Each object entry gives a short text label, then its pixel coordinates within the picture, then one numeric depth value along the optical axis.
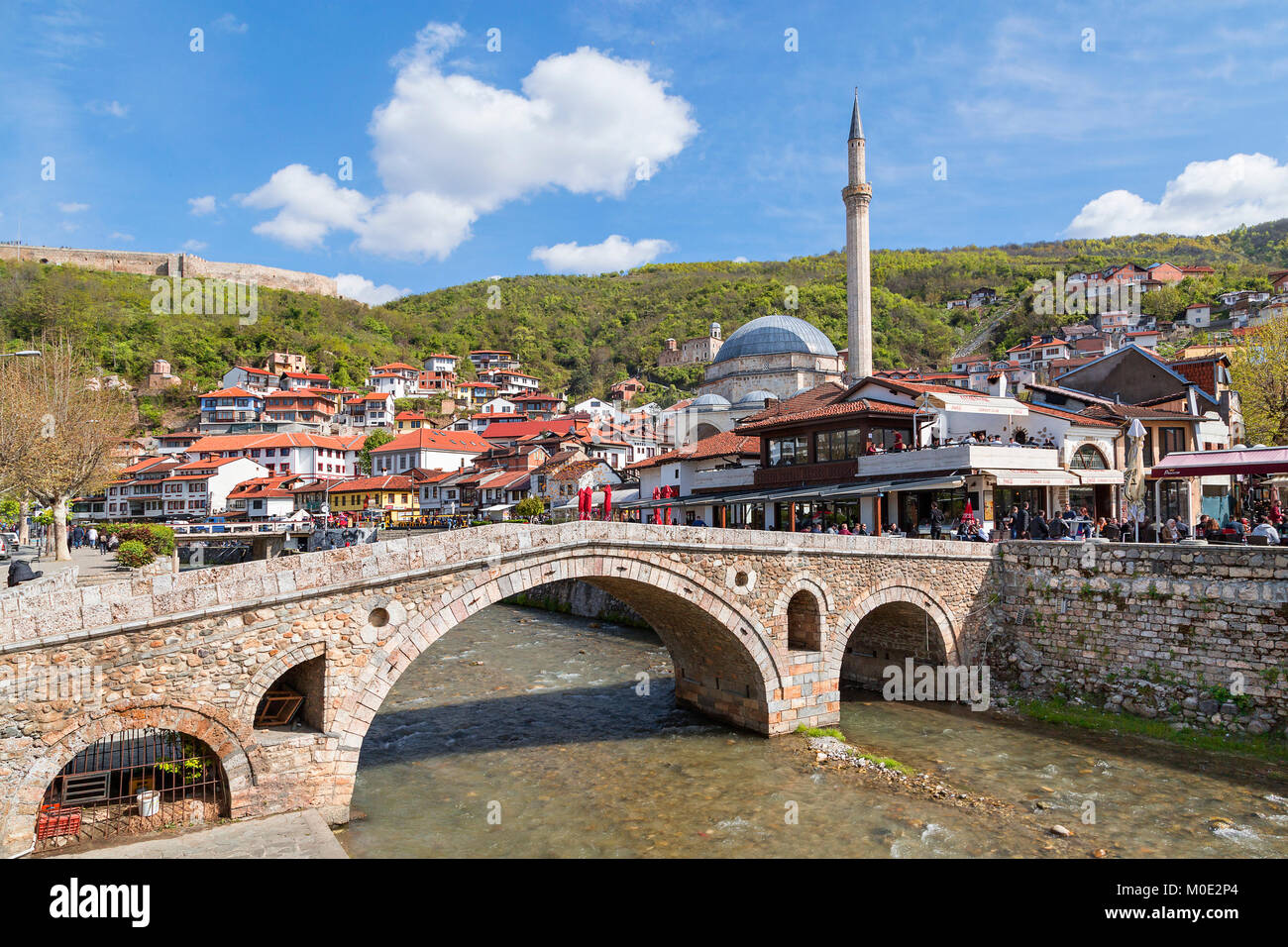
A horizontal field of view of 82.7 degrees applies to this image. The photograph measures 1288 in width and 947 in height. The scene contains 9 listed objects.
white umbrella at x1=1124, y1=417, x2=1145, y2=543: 16.75
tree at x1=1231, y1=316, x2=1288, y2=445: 27.11
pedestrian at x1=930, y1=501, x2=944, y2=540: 20.34
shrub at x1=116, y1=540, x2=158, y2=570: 25.09
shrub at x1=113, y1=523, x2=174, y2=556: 30.06
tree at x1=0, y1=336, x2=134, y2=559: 20.88
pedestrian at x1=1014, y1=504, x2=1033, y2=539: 19.50
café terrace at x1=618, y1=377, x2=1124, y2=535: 20.86
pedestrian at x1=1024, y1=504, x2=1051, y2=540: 18.69
